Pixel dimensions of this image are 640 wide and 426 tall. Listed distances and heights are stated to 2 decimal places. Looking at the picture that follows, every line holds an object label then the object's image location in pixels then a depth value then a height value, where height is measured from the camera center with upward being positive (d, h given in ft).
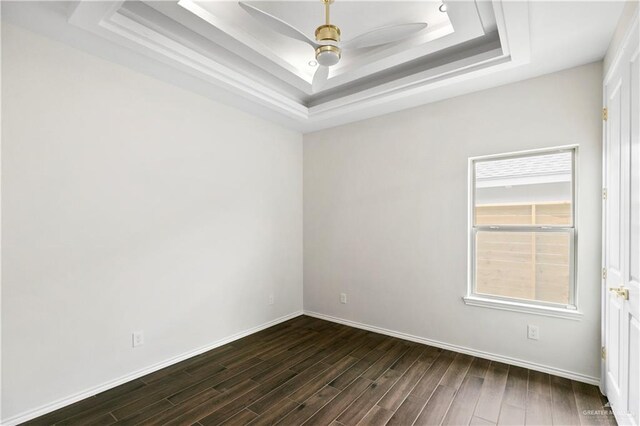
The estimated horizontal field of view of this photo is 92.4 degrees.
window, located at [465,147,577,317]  9.19 -0.67
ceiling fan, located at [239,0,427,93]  6.35 +3.84
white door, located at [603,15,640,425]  5.68 -0.53
